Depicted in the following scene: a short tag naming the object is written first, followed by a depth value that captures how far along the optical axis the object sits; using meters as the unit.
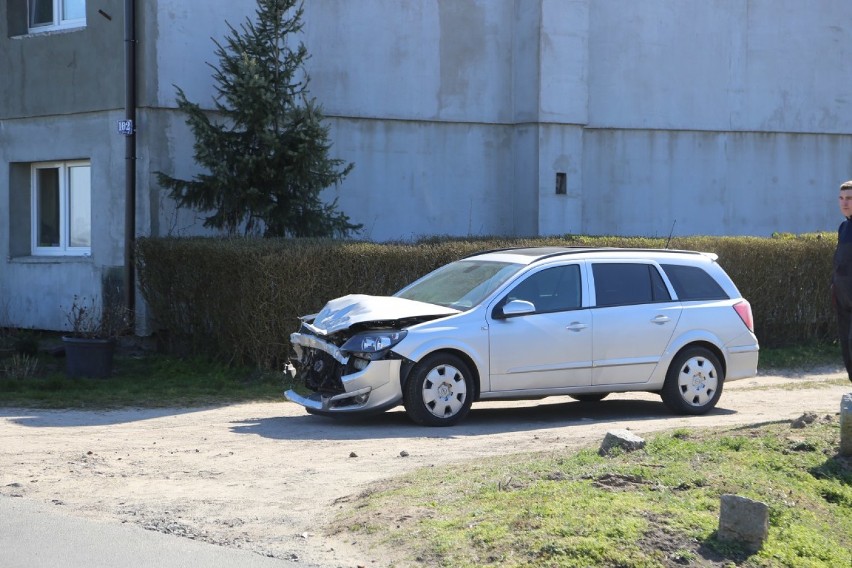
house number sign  16.17
